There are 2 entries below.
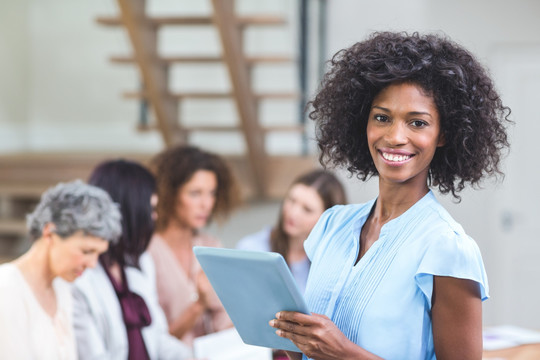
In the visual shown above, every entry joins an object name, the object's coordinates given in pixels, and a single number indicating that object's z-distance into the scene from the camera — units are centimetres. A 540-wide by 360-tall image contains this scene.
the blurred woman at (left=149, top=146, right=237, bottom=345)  281
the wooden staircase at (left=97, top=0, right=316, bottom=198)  393
